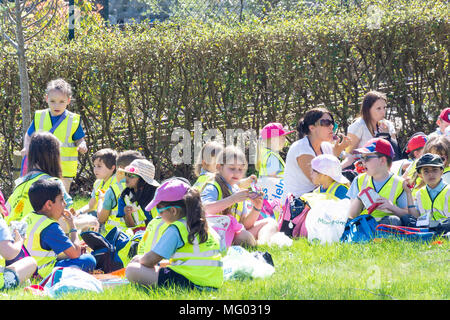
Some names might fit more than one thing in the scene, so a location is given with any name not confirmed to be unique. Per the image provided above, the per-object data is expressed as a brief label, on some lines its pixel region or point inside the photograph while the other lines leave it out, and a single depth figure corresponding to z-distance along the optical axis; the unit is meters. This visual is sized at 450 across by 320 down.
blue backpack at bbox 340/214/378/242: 12.09
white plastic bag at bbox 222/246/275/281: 10.12
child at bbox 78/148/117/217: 14.32
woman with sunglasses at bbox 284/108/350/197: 14.17
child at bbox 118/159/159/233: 12.34
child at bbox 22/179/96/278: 10.24
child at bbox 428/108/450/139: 15.56
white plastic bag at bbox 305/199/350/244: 12.44
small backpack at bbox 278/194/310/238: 13.37
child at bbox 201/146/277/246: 11.56
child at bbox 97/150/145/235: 12.93
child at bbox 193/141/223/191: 12.78
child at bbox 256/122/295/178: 14.86
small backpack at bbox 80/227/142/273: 11.20
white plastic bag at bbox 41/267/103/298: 9.25
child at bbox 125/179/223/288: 9.12
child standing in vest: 15.41
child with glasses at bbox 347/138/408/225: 12.49
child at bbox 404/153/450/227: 12.07
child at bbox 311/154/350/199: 12.91
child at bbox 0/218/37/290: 9.52
